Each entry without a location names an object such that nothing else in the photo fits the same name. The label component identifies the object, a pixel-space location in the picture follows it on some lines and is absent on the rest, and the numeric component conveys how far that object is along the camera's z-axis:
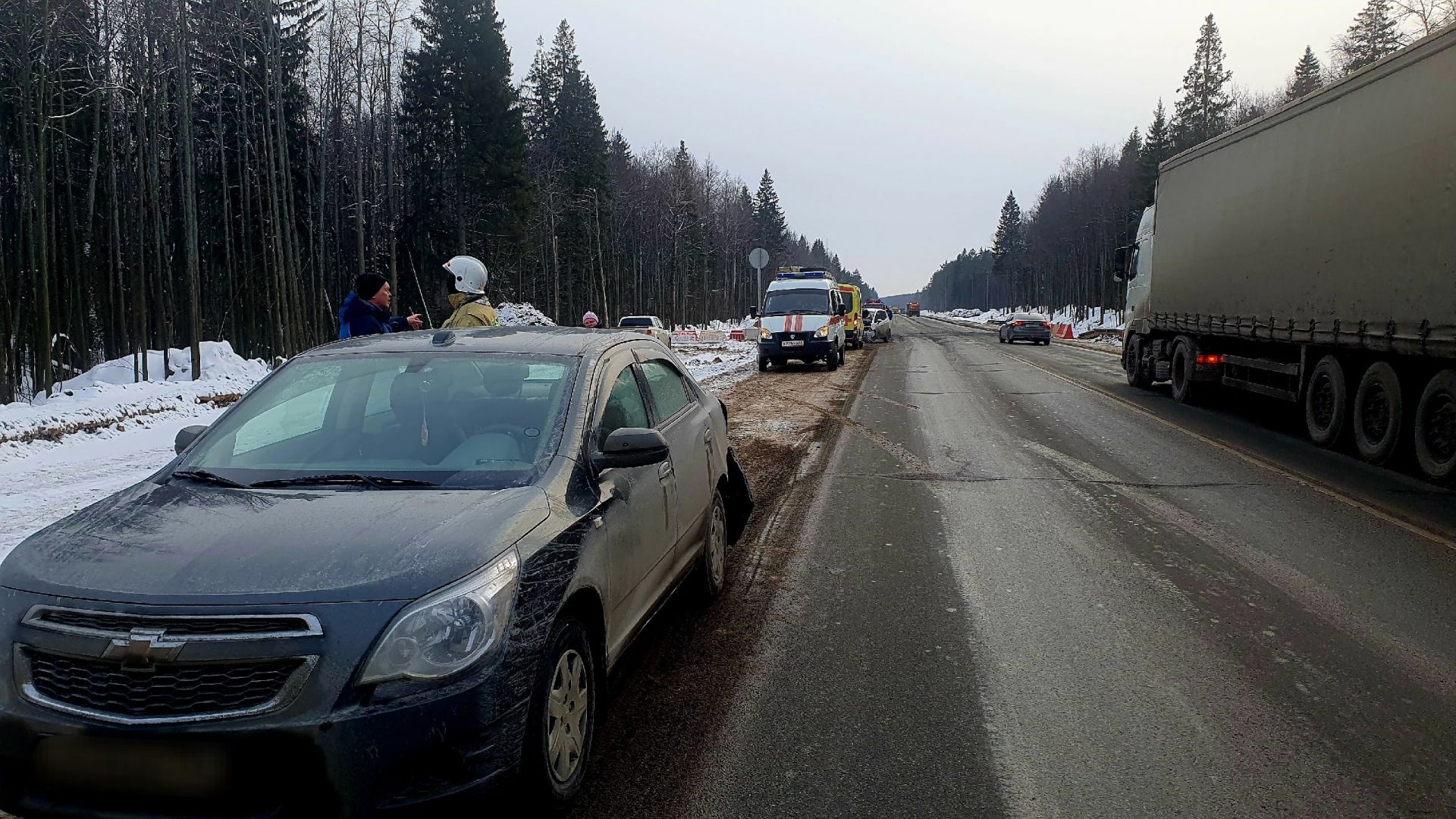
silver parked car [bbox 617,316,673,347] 30.41
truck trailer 8.30
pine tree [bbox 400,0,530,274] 41.09
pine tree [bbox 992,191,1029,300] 130.12
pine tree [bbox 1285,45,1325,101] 59.04
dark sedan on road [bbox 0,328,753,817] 2.30
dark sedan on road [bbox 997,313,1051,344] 40.69
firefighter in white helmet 7.35
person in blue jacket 7.35
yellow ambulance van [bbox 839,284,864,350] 33.81
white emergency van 23.06
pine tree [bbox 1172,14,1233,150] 60.50
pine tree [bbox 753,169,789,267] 106.44
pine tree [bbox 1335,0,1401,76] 46.16
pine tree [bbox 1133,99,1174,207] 63.16
